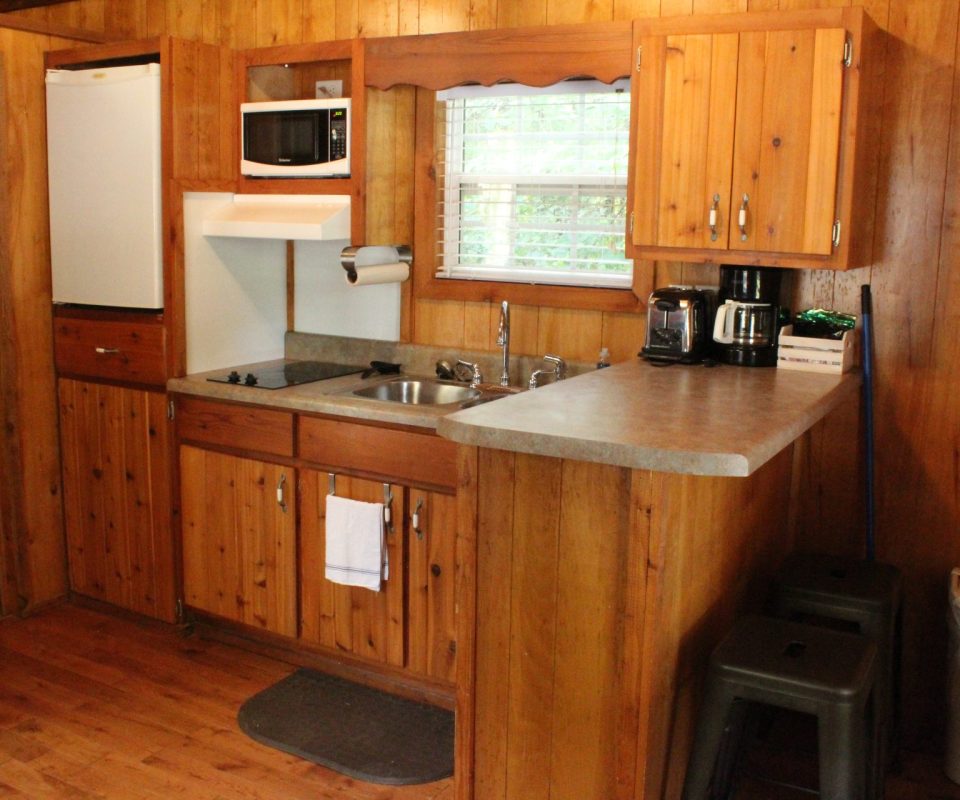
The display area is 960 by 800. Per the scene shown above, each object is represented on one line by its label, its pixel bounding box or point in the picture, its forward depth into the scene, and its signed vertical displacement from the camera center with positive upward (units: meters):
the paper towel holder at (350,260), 3.50 -0.06
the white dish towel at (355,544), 3.29 -0.93
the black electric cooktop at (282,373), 3.65 -0.47
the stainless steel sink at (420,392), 3.66 -0.52
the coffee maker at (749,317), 3.04 -0.20
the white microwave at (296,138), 3.59 +0.35
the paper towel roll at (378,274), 3.52 -0.11
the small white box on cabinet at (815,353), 2.97 -0.29
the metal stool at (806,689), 2.06 -0.85
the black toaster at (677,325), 3.10 -0.23
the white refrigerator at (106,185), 3.62 +0.18
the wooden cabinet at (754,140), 2.77 +0.29
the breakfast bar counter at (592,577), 2.09 -0.69
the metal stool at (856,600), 2.59 -0.86
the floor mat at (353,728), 3.03 -1.46
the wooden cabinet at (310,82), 3.54 +0.56
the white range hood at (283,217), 3.54 +0.08
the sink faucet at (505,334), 3.55 -0.30
